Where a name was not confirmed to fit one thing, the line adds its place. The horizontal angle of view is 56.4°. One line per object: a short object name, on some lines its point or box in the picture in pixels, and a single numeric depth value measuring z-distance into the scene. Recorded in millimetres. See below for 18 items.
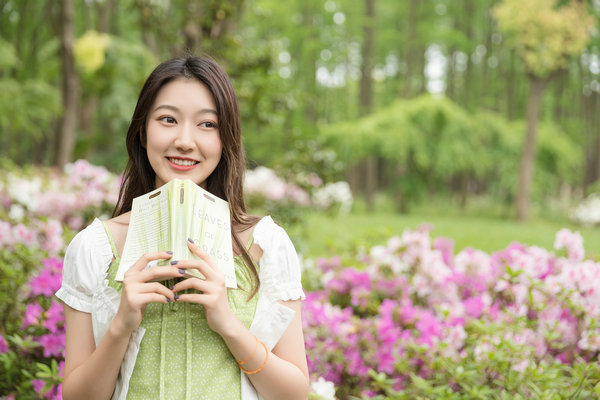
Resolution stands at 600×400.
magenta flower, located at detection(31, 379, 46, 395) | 1892
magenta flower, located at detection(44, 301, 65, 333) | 2018
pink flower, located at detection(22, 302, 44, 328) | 2062
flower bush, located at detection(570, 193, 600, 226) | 11492
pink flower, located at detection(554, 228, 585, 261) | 2816
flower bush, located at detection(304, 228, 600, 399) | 2012
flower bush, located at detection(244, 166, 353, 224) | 5359
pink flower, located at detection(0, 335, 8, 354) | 2125
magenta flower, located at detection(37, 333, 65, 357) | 2010
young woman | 1174
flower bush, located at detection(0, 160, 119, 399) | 2000
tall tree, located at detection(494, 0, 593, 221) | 10898
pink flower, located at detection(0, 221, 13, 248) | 2875
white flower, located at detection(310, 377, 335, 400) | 1975
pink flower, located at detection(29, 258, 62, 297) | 2188
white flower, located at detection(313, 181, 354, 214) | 5711
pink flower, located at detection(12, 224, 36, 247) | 2887
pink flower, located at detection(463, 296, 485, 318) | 2625
